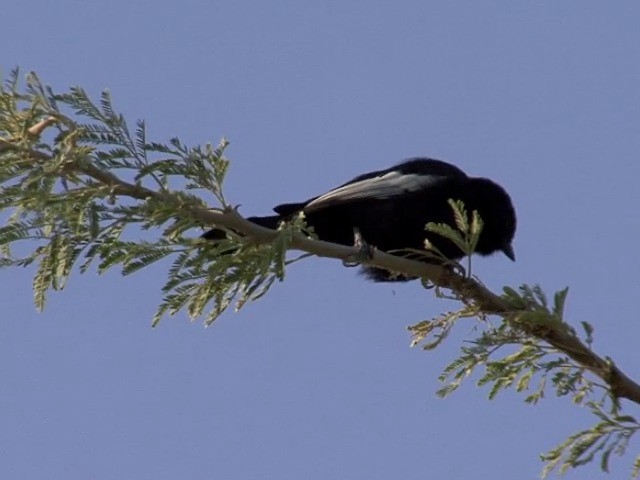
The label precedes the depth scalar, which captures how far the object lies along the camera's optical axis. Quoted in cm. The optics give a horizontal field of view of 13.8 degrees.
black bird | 1745
